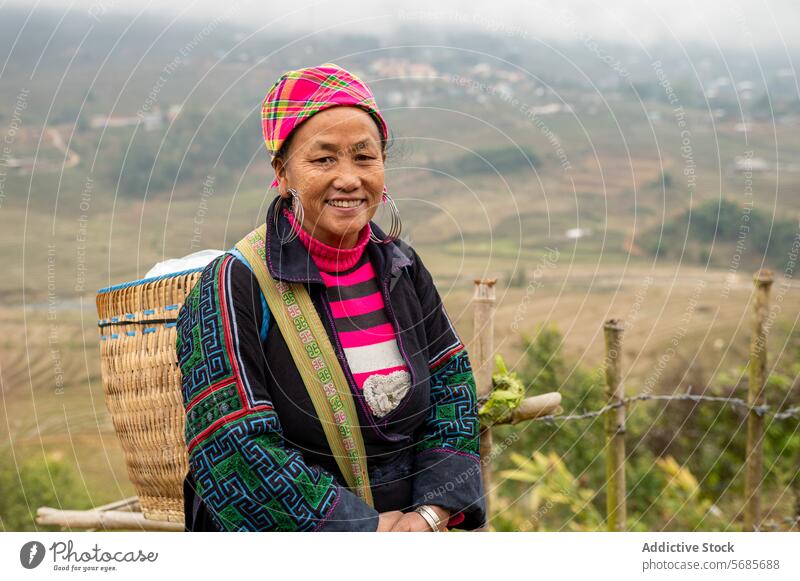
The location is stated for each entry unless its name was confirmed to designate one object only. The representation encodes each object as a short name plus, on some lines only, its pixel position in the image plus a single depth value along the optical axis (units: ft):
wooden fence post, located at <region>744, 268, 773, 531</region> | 11.14
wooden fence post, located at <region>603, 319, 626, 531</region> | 10.36
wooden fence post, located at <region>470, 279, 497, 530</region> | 9.22
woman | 6.23
